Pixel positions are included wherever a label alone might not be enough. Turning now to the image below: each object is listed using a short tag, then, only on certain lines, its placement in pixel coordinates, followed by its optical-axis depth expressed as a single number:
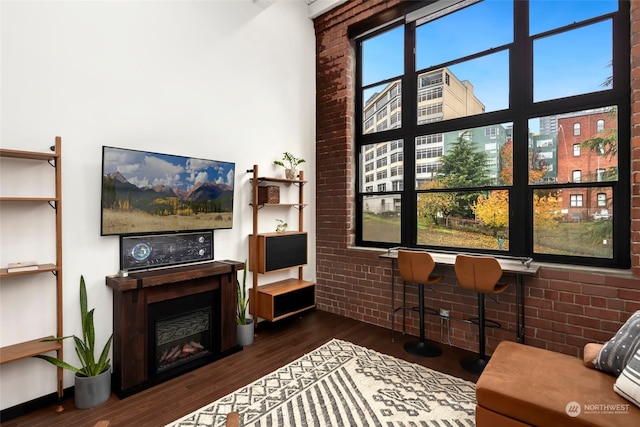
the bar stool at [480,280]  2.90
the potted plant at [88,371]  2.43
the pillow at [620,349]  1.87
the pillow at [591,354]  2.06
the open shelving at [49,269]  2.20
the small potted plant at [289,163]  4.30
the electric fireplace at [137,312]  2.63
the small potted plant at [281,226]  4.30
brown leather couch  1.60
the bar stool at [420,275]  3.31
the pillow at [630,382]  1.64
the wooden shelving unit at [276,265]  3.88
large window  2.94
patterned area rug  2.27
